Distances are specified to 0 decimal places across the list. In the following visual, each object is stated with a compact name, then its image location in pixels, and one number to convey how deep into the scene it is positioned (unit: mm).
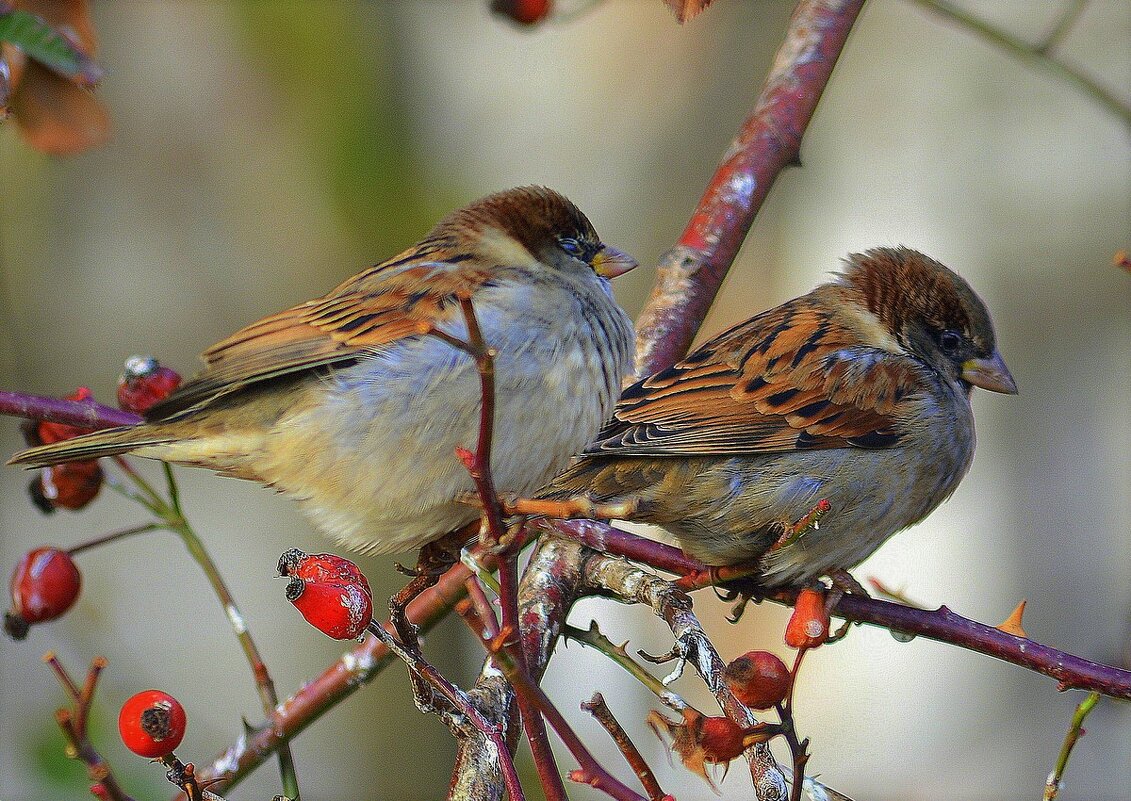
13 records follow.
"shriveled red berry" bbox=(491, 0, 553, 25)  2998
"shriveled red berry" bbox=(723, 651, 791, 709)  2875
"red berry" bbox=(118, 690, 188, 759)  2868
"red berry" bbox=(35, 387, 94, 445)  2934
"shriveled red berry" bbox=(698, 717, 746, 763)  2855
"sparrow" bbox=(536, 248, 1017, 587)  2942
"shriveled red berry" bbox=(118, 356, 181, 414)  2942
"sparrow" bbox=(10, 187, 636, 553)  2910
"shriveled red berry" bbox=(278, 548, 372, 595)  2853
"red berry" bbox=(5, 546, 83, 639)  2927
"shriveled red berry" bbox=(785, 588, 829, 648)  2872
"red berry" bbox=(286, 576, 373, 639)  2851
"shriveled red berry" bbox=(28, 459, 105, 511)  2935
